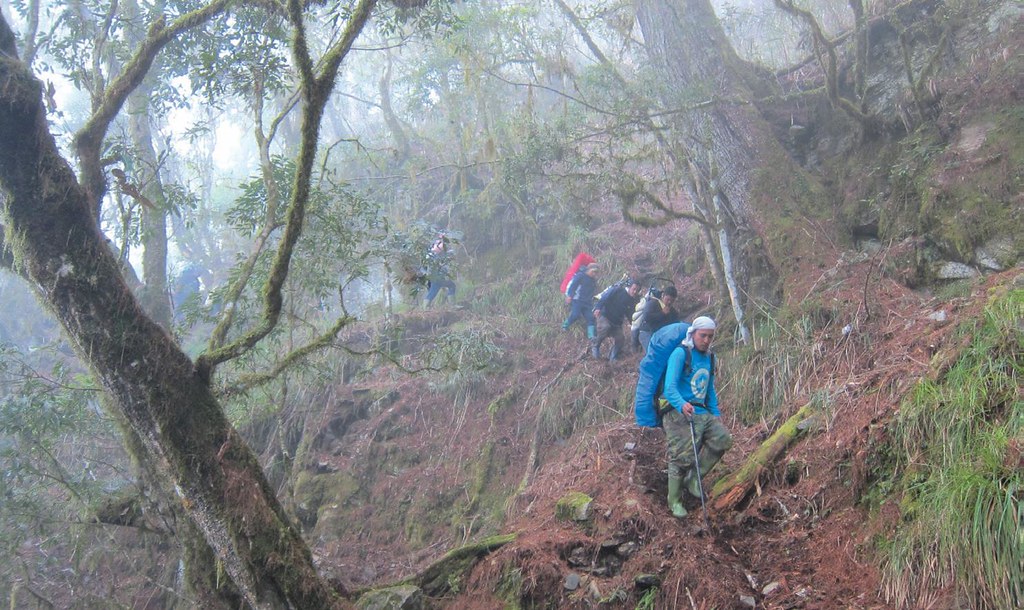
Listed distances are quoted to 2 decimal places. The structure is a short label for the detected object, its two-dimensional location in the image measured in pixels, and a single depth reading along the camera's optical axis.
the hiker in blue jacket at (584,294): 11.27
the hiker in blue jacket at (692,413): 5.80
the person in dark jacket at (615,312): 10.59
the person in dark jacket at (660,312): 9.30
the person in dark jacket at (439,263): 9.40
